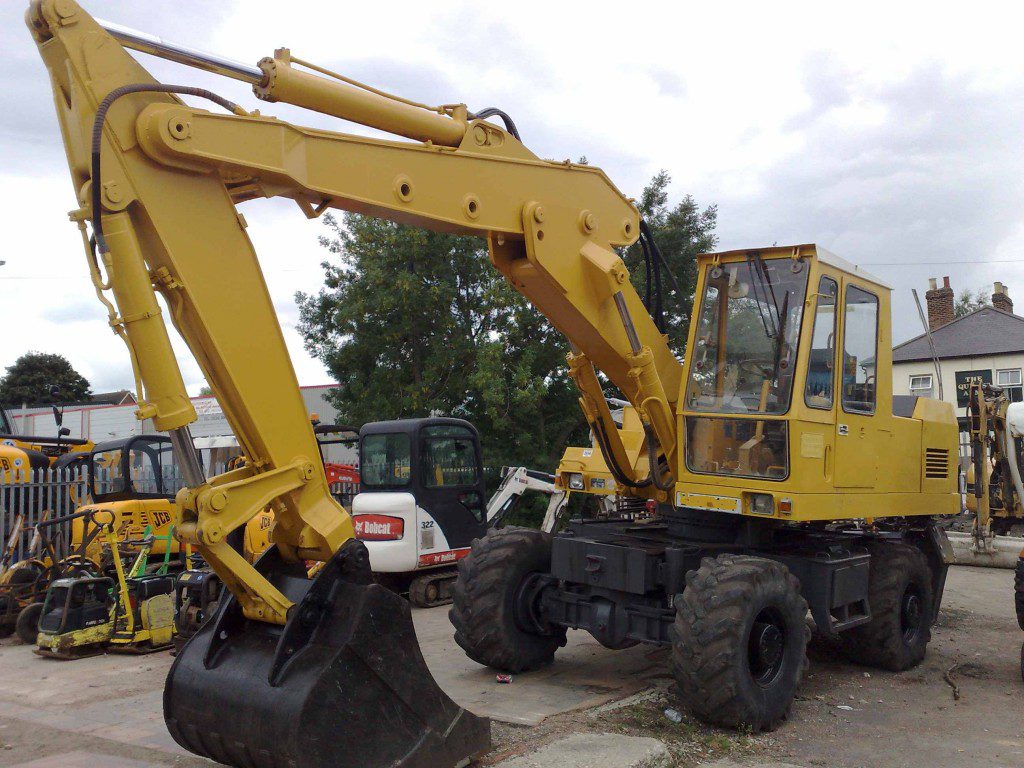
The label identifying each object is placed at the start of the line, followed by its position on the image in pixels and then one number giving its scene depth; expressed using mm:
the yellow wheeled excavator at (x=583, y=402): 4160
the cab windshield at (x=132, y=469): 11664
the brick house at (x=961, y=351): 30812
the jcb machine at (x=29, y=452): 11797
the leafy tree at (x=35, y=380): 54219
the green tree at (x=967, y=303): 51406
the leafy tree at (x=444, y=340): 17438
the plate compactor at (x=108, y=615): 8578
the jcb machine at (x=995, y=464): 8000
